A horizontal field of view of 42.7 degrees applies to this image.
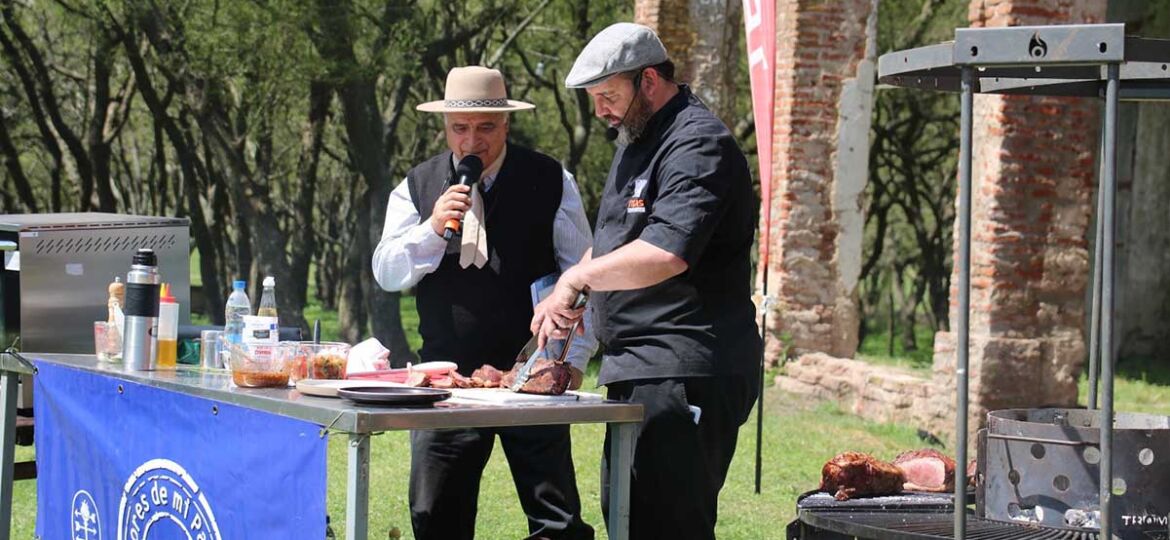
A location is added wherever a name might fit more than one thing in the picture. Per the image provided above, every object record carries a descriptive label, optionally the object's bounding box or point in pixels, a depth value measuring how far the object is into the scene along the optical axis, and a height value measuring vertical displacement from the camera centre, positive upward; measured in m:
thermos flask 5.13 -0.22
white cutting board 4.41 -0.41
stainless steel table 4.05 -0.44
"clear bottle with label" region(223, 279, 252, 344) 5.09 -0.20
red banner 8.79 +1.18
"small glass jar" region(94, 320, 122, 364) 5.57 -0.34
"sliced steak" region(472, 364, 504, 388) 4.86 -0.38
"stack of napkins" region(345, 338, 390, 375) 5.09 -0.35
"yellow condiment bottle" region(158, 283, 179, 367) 5.27 -0.28
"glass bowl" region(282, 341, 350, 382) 4.80 -0.34
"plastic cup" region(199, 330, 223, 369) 5.35 -0.35
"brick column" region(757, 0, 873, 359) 13.76 +0.93
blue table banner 4.33 -0.70
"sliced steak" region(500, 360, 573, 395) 4.58 -0.36
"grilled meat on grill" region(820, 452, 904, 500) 4.98 -0.70
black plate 4.16 -0.39
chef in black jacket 4.56 -0.12
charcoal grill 3.64 -0.45
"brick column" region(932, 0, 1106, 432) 10.52 +0.21
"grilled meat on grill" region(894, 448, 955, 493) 5.23 -0.71
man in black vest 5.44 -0.05
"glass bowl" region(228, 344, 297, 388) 4.63 -0.34
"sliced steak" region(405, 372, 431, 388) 4.84 -0.39
